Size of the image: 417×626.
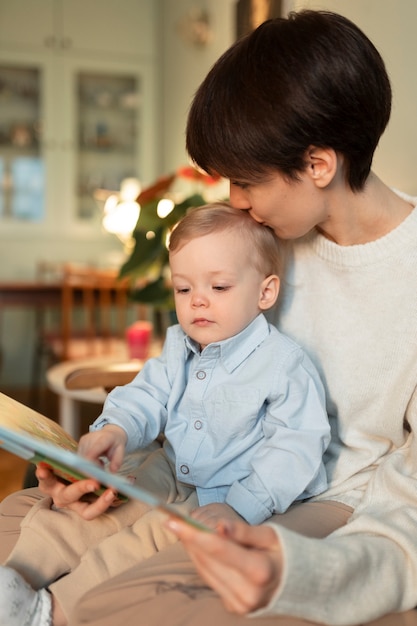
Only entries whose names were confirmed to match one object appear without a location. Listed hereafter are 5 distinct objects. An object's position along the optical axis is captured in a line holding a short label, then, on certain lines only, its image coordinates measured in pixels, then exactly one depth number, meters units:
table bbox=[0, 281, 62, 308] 3.70
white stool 2.11
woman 0.78
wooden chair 3.40
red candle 2.43
